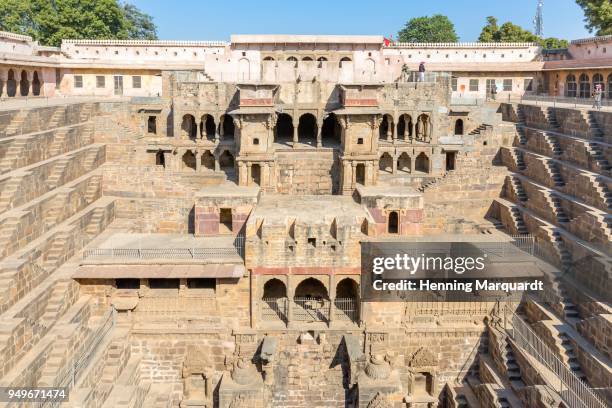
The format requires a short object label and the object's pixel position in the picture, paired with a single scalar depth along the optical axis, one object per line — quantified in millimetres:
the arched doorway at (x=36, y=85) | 47331
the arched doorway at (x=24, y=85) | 45897
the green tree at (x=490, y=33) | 67688
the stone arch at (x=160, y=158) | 36375
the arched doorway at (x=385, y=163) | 36031
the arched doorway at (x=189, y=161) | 37062
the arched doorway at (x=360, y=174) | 32750
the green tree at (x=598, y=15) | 50062
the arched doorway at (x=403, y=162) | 36622
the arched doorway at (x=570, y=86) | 45188
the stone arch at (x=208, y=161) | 37125
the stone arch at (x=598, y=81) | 42166
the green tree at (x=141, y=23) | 74750
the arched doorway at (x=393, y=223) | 28469
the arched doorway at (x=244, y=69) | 39719
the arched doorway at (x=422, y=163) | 36312
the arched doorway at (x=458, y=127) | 38312
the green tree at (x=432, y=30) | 90525
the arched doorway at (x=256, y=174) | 32375
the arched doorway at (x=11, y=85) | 44572
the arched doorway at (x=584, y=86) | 43500
